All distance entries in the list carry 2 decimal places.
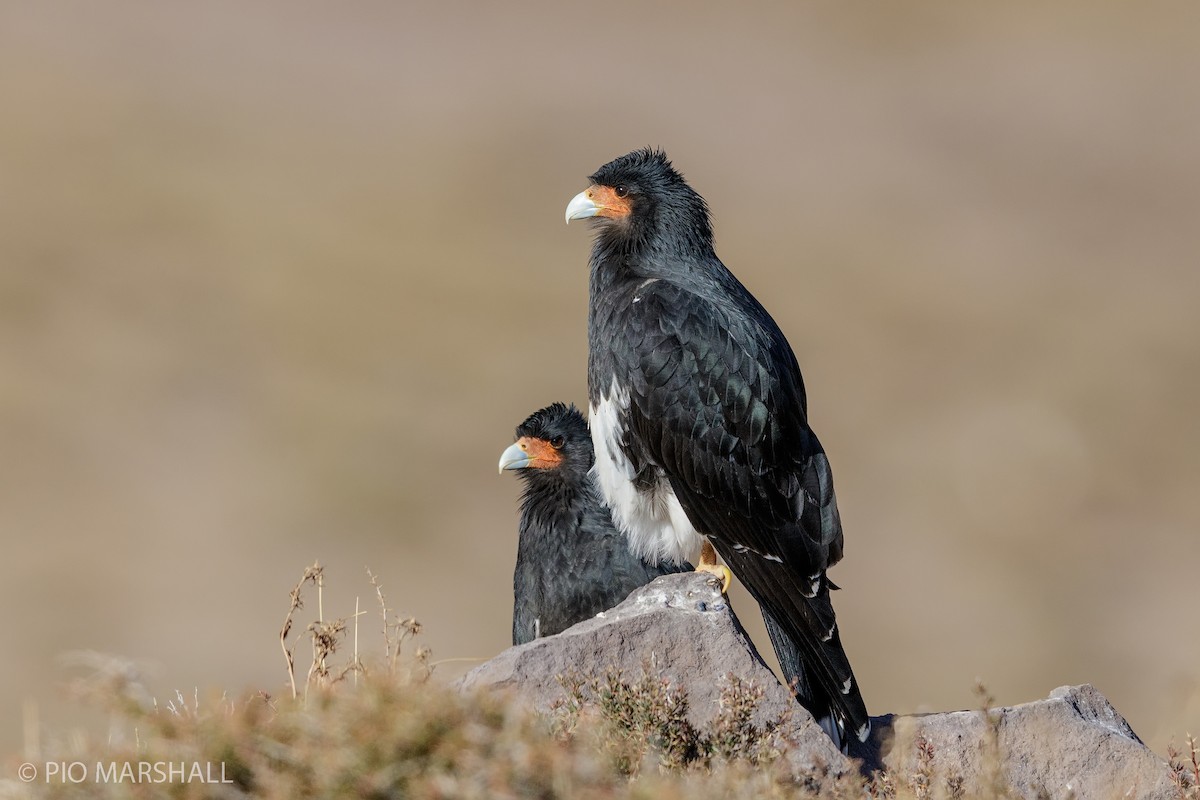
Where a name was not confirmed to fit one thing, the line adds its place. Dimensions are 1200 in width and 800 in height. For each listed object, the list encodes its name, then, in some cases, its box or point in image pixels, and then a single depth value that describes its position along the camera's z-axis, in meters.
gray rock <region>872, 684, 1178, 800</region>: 12.77
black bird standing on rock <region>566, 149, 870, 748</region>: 13.87
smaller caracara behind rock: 15.45
